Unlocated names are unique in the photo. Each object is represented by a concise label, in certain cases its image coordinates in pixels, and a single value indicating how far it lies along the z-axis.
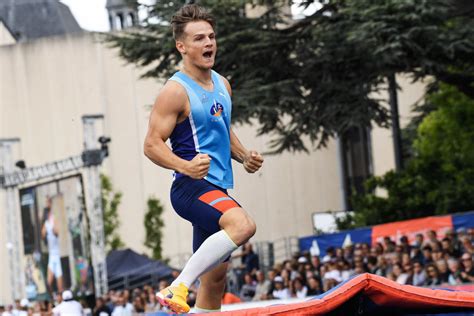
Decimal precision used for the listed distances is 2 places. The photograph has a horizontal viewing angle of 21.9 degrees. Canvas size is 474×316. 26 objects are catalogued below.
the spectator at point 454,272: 16.66
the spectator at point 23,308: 24.95
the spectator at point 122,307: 22.53
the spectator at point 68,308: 19.31
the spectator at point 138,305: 23.66
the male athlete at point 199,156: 6.61
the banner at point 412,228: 20.64
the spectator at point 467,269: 16.41
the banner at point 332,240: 22.64
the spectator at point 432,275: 16.58
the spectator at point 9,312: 24.34
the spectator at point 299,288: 19.47
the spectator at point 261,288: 21.28
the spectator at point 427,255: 18.12
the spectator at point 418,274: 17.14
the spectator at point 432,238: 18.72
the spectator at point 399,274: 17.25
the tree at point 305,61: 22.42
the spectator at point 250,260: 24.58
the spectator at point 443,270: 16.86
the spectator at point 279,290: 20.08
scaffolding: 28.31
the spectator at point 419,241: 19.43
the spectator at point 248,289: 22.23
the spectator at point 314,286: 19.20
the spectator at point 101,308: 22.98
